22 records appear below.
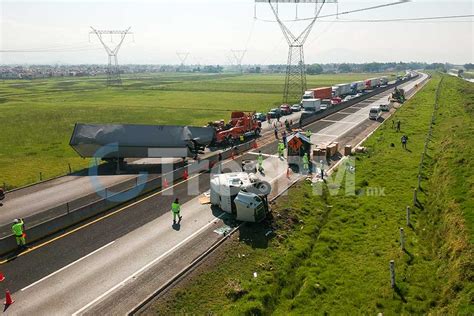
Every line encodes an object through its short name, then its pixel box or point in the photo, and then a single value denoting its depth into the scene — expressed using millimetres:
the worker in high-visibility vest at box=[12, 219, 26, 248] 17422
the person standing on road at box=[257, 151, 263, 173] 29784
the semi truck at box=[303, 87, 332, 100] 68206
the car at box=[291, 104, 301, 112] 66500
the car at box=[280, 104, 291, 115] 63356
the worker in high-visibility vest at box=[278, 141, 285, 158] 34062
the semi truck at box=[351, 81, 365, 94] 96625
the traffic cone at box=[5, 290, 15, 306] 13828
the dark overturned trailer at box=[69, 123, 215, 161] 31359
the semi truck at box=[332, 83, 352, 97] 86375
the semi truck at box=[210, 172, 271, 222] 19688
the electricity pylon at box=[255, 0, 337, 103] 64712
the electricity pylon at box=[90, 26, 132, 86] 175825
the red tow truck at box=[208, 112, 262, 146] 39938
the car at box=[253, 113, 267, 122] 56588
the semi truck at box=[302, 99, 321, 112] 61469
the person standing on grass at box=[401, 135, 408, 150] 35312
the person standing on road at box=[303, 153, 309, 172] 29469
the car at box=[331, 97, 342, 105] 73525
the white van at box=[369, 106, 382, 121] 53744
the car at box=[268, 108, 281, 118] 58094
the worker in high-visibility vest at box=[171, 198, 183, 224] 20078
